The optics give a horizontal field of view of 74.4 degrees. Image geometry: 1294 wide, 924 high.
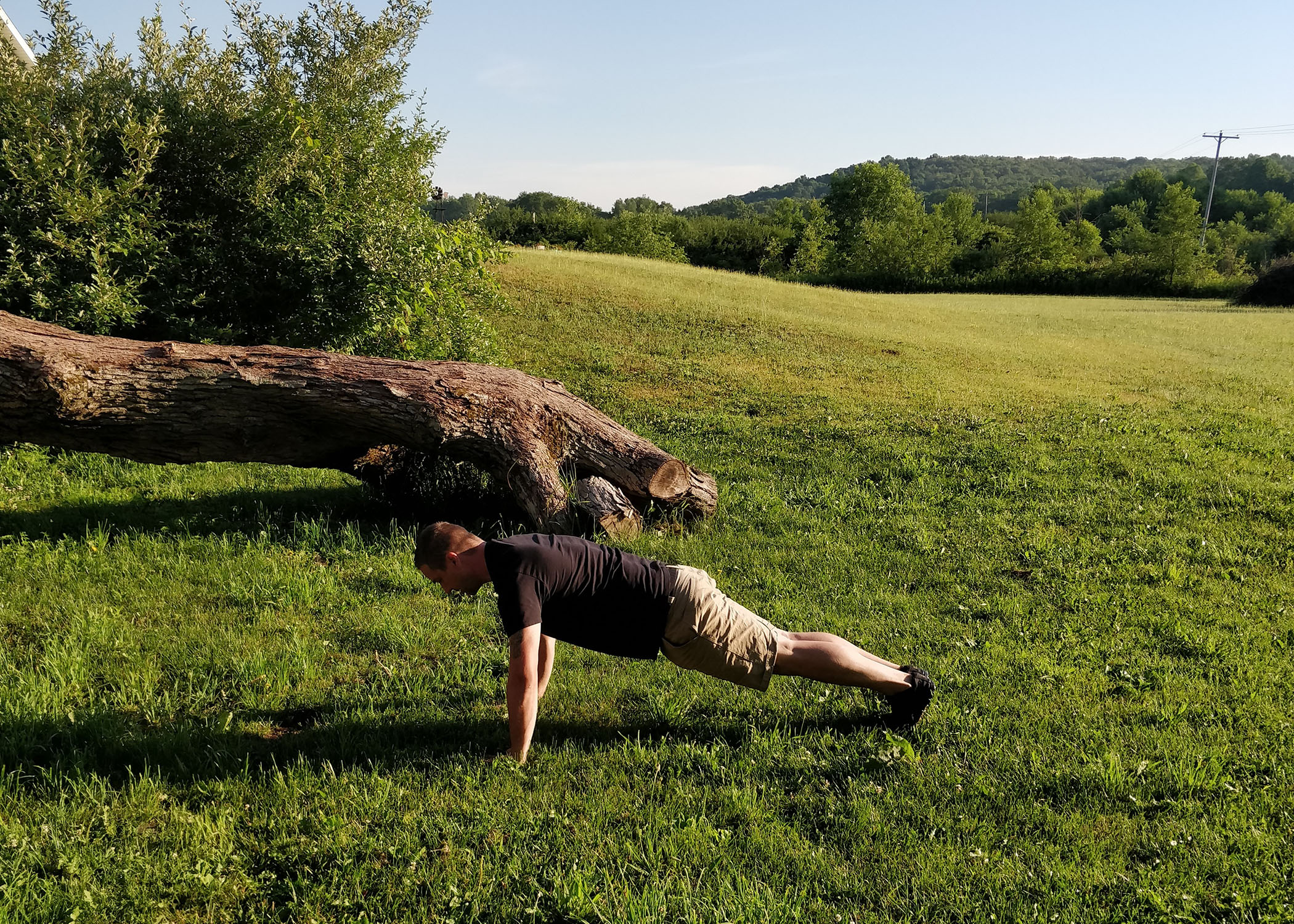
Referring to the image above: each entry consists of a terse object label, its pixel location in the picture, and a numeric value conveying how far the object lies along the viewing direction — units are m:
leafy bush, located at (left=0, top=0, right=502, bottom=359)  10.33
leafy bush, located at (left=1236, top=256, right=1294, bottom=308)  43.28
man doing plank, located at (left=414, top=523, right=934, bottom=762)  4.32
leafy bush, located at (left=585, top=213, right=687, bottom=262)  82.62
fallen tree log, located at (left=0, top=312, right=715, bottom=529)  7.34
